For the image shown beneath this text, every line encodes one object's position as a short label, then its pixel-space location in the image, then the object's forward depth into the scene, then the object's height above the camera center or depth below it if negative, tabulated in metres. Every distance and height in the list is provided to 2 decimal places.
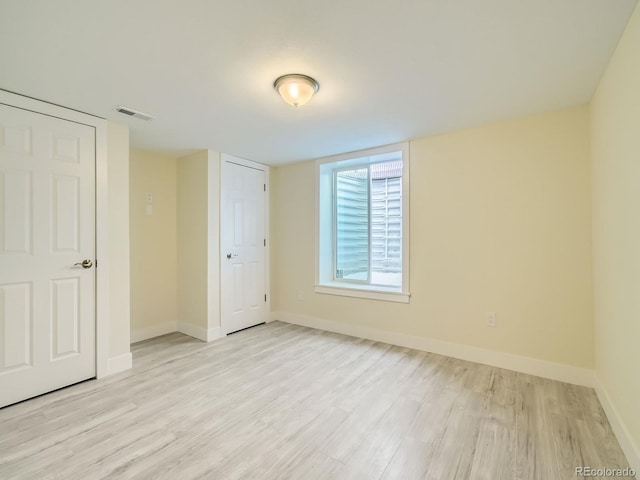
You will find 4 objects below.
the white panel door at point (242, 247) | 3.69 -0.09
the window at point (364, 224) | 3.47 +0.20
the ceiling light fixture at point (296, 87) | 1.95 +0.99
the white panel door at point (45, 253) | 2.13 -0.09
